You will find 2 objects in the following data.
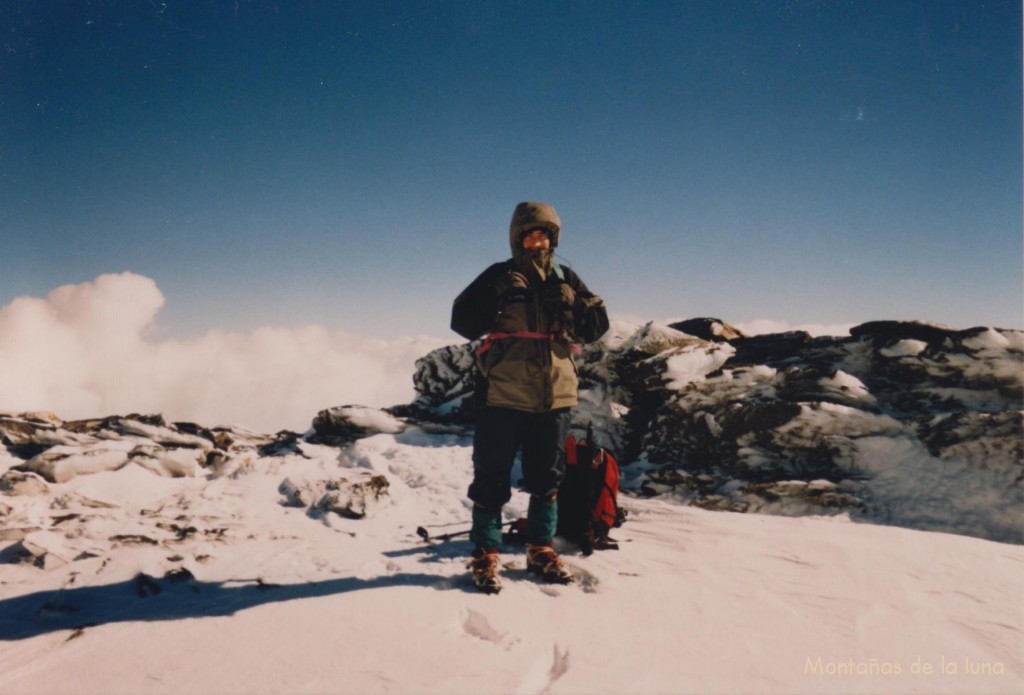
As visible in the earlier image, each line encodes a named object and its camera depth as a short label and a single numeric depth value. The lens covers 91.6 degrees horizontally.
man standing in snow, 3.86
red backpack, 4.45
